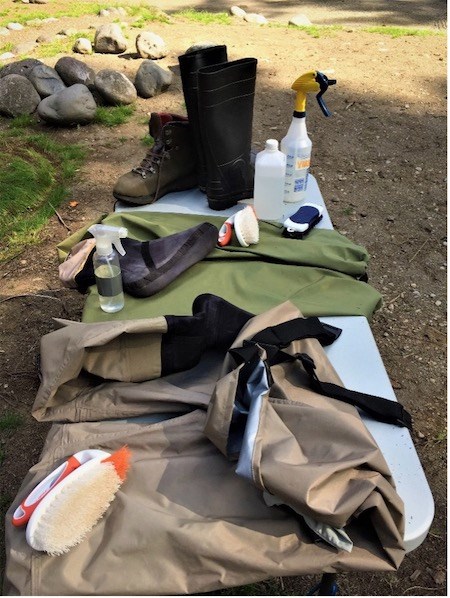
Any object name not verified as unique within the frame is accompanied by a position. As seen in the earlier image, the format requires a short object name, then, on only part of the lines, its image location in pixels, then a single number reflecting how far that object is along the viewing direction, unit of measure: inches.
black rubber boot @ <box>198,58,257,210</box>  73.8
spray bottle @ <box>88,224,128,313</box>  61.0
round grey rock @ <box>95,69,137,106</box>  180.5
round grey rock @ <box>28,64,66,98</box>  180.5
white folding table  42.8
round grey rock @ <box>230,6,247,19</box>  284.6
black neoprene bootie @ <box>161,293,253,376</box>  53.4
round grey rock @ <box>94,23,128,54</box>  221.0
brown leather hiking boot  83.8
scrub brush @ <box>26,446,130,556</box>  39.0
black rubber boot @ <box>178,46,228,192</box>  80.6
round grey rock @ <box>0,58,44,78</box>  185.0
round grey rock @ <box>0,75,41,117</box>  174.2
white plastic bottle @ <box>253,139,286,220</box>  76.4
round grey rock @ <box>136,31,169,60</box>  216.2
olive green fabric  63.0
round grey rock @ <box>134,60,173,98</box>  189.0
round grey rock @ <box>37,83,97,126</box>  168.1
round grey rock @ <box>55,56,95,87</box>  187.2
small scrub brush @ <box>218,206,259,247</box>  71.5
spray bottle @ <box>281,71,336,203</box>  77.2
